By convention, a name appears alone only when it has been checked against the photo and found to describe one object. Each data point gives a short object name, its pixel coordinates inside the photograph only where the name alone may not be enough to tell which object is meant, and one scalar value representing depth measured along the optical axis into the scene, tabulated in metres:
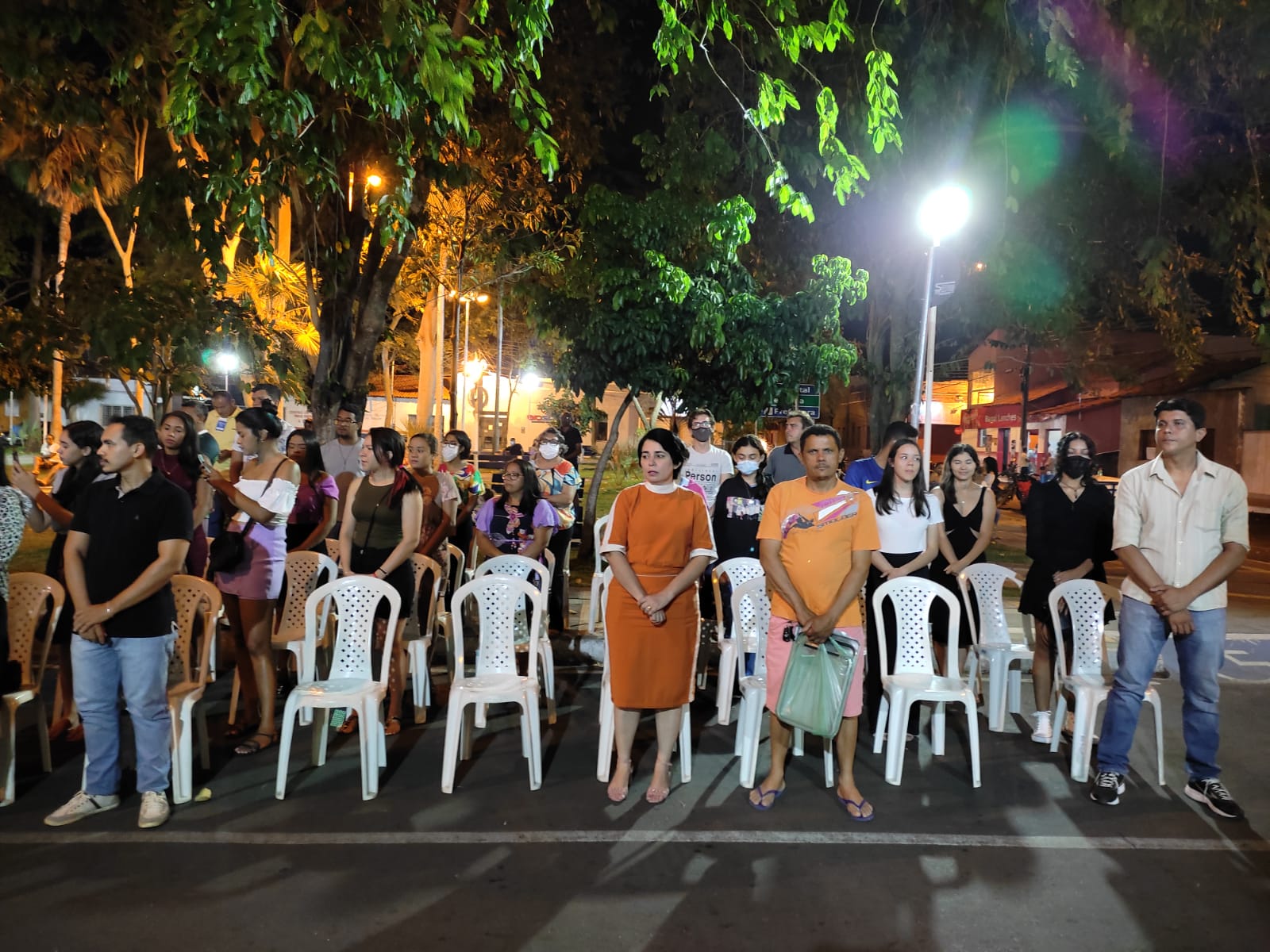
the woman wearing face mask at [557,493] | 7.20
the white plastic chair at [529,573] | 5.64
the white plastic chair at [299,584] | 5.56
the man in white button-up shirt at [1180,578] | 4.12
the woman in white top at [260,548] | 4.83
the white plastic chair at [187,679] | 4.14
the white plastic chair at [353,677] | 4.23
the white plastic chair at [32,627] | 4.50
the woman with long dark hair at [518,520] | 6.06
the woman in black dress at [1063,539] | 5.22
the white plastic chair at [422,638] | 5.43
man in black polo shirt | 3.82
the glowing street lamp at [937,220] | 7.84
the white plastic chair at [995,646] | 5.39
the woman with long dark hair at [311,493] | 6.24
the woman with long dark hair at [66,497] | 5.03
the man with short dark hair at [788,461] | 7.68
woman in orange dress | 4.14
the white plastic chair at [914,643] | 4.66
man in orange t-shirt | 4.02
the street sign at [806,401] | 10.10
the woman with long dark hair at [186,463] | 4.95
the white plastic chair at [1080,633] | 4.97
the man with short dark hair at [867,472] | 6.42
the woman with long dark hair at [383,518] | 5.11
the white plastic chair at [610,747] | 4.51
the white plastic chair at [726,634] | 5.48
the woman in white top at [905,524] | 5.07
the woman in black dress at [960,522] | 5.55
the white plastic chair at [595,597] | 6.98
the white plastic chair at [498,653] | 4.46
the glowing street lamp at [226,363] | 10.79
